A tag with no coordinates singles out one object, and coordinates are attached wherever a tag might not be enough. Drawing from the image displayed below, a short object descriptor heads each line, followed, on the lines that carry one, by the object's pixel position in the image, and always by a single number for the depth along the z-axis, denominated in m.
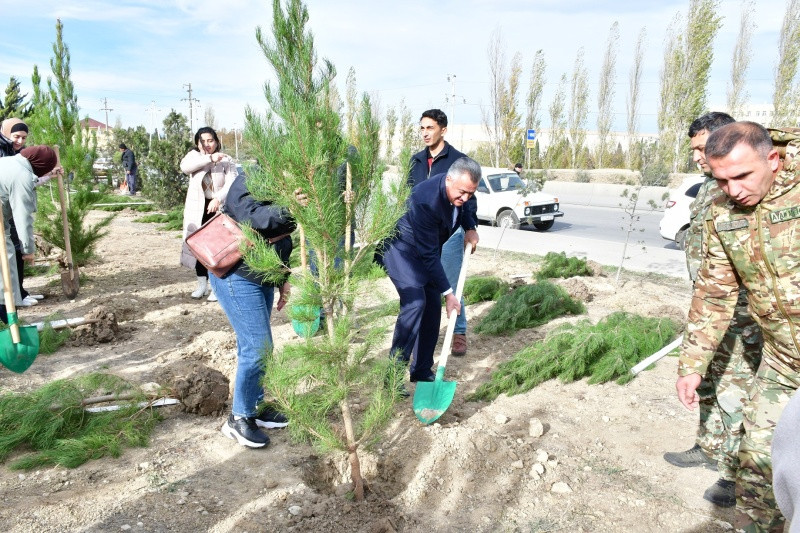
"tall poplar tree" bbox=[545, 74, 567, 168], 30.39
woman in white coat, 5.15
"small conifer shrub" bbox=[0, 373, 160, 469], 3.16
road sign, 19.17
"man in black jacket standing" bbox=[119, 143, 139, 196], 20.37
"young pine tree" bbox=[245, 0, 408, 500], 2.34
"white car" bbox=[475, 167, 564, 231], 12.85
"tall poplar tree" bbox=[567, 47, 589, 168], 31.00
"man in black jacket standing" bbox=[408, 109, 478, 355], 4.67
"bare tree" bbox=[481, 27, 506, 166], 28.25
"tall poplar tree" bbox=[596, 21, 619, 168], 31.56
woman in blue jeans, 2.82
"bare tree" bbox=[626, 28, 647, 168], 30.03
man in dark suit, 3.59
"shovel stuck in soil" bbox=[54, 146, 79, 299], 6.67
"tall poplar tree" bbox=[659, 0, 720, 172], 23.69
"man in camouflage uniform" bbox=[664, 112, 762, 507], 2.84
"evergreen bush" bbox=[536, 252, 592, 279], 7.01
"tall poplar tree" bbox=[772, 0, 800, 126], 23.11
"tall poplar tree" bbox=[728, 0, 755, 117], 25.73
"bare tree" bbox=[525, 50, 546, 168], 28.42
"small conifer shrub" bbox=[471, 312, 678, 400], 4.17
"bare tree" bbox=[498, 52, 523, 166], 27.94
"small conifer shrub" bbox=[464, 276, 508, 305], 6.29
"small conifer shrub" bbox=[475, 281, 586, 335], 5.41
